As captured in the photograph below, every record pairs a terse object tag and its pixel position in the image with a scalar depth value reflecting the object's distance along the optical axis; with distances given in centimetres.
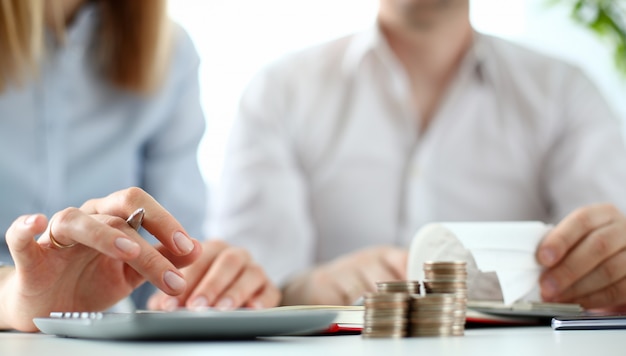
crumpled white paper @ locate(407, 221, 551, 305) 86
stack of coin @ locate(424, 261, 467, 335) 72
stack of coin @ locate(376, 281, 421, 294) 72
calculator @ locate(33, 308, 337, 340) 66
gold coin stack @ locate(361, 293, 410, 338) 69
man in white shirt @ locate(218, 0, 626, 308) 151
